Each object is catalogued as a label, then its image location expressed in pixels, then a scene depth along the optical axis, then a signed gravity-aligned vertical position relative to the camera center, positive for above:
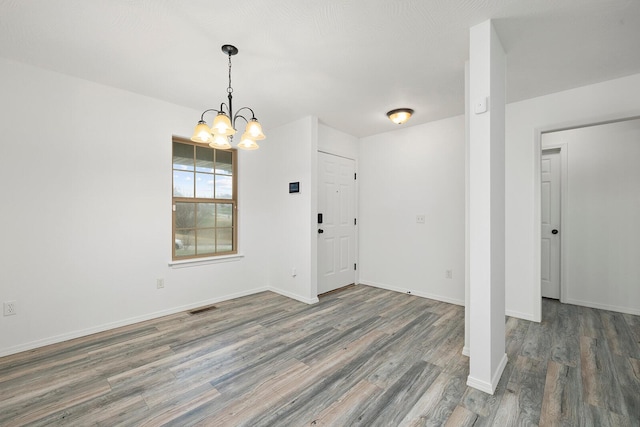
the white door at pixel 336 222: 4.22 -0.15
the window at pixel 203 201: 3.55 +0.18
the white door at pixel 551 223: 3.83 -0.14
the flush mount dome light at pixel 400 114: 3.49 +1.27
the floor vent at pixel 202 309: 3.42 -1.22
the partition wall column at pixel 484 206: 1.88 +0.05
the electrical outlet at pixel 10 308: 2.41 -0.83
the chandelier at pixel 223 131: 2.12 +0.66
